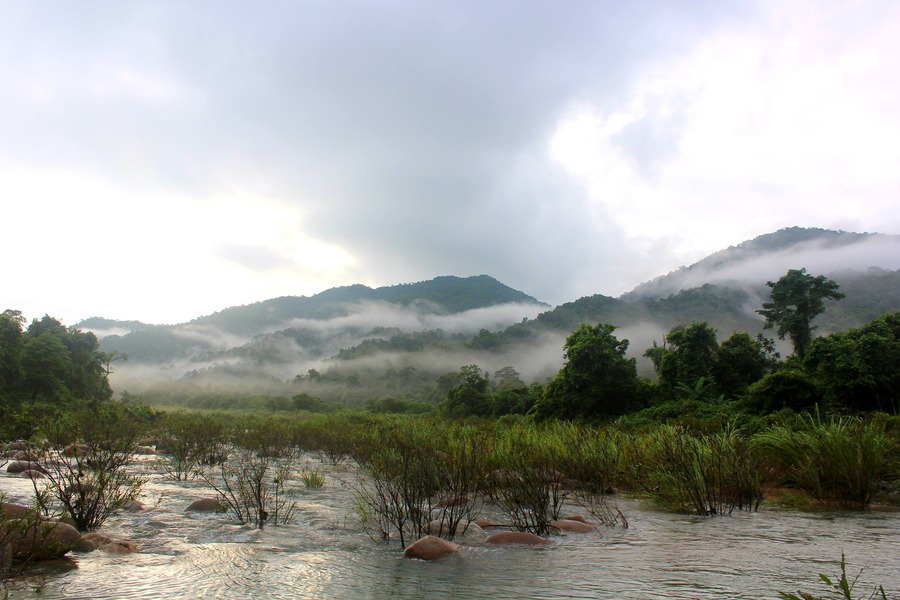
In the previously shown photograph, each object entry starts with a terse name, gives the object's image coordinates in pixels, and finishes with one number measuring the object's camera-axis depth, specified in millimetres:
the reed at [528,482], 6801
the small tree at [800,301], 35125
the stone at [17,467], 12152
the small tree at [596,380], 32000
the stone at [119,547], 5816
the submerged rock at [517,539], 6238
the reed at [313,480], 11525
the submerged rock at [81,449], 6923
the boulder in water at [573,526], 6926
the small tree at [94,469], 6809
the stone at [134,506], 8258
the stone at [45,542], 4688
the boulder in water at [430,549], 5605
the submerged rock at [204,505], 8406
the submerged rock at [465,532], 6422
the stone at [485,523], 7262
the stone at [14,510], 5802
